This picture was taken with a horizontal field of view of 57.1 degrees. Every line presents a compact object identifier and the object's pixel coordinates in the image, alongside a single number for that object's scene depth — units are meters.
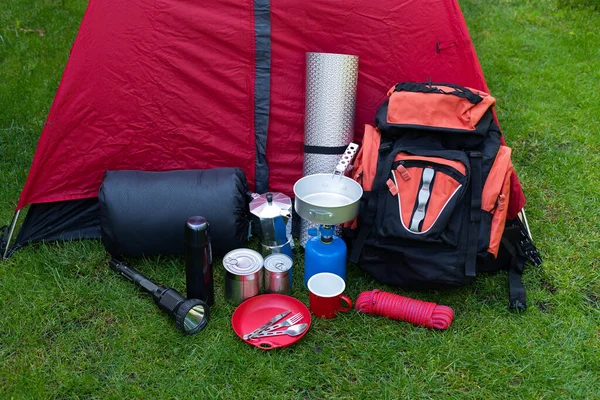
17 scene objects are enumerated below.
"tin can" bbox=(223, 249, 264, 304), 2.47
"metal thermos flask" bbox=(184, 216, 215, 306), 2.28
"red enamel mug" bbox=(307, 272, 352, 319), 2.39
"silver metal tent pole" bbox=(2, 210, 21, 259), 2.81
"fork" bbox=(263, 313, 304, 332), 2.36
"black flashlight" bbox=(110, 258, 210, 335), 2.33
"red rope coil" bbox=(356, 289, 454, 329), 2.38
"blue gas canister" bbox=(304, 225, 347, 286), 2.51
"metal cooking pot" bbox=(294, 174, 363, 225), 2.47
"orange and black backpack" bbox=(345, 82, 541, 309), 2.41
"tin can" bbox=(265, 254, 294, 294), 2.53
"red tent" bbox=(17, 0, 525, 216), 2.70
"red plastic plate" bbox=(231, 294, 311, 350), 2.30
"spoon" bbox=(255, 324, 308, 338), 2.32
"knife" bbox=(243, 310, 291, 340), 2.31
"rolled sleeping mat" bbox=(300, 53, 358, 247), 2.70
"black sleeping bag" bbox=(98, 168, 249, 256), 2.62
